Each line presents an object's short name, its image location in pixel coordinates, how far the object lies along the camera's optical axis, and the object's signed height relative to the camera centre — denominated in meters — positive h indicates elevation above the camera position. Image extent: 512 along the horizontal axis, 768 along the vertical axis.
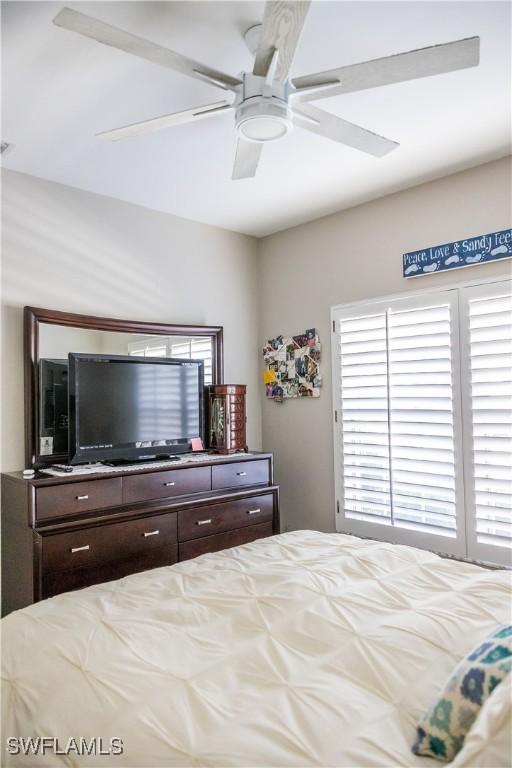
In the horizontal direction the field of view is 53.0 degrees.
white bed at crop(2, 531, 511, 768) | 1.03 -0.67
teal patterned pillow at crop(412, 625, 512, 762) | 0.99 -0.61
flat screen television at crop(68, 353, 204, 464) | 3.03 -0.03
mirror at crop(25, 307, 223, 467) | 3.01 +0.29
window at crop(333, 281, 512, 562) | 2.90 -0.15
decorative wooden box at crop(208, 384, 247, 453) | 3.72 -0.14
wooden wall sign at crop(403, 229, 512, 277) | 2.92 +0.86
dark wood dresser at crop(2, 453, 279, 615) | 2.58 -0.68
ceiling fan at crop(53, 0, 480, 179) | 1.50 +1.09
